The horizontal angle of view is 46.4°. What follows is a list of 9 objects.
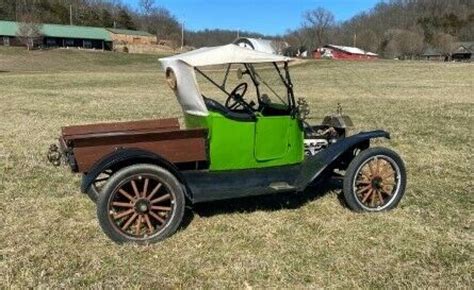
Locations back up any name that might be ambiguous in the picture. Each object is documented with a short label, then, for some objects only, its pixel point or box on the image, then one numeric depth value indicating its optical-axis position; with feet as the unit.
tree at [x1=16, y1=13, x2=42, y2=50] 273.54
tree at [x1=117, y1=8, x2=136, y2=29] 430.20
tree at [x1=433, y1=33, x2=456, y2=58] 389.89
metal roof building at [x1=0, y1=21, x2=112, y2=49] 298.86
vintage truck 16.17
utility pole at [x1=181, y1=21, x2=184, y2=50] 372.58
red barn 298.27
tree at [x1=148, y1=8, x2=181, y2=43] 454.19
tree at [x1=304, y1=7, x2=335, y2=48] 398.01
